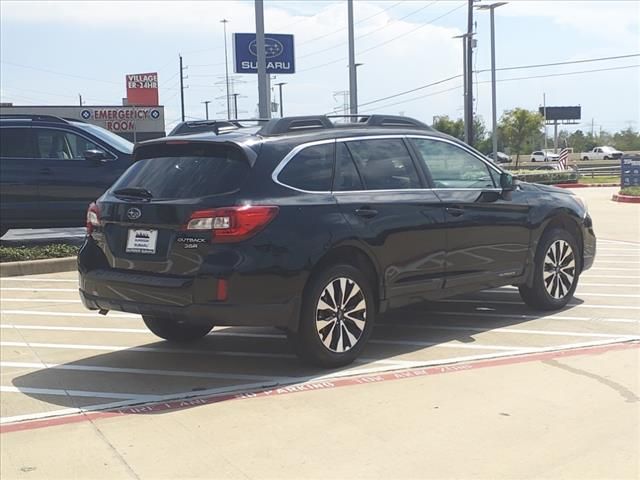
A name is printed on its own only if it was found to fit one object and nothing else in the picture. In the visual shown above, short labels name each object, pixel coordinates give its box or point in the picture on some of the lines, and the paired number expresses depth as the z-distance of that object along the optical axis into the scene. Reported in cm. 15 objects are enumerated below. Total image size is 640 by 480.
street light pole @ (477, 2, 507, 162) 3890
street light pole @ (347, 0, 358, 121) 2298
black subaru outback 525
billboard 12256
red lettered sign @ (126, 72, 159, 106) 7025
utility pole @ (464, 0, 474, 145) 3331
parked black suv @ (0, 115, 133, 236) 1116
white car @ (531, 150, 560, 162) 7293
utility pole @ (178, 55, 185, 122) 7200
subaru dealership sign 2494
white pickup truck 7738
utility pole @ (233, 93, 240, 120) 6850
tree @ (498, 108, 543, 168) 6334
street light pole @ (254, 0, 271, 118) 1531
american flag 4422
